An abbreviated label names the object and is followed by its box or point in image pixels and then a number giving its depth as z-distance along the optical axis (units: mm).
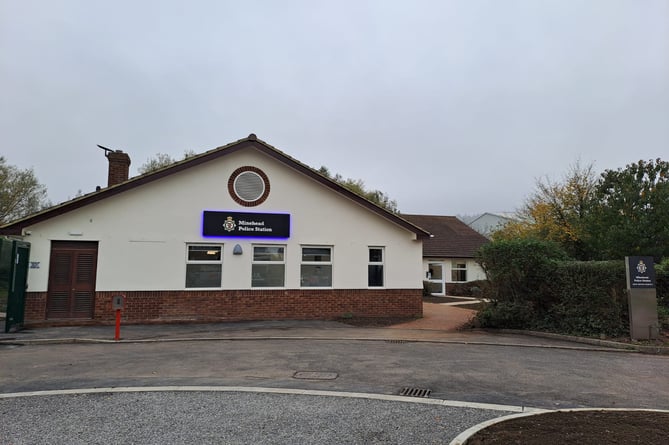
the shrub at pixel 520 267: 13232
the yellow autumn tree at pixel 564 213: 25516
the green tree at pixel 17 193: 28016
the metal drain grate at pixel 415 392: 6392
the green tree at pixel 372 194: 43562
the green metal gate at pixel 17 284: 11992
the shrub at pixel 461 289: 28047
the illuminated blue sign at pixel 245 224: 14711
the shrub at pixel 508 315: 13203
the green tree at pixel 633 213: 18406
